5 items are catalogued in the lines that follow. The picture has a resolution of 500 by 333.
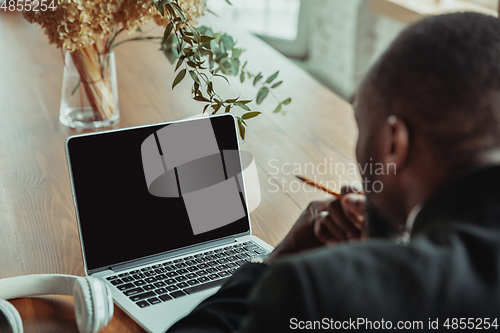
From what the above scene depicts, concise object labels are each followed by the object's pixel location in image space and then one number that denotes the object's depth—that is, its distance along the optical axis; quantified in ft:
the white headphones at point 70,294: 2.28
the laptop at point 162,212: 2.77
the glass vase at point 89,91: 4.31
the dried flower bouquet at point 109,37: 3.32
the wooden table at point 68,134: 3.07
